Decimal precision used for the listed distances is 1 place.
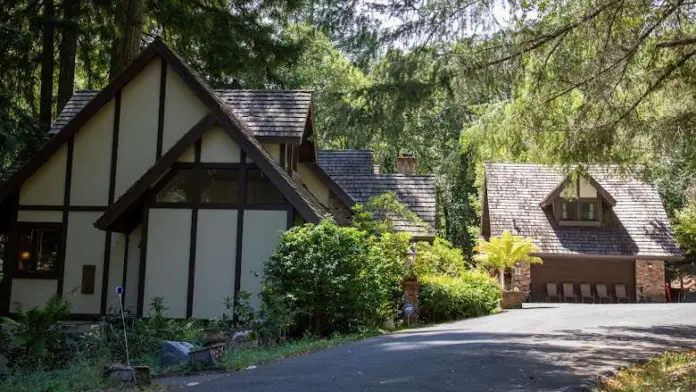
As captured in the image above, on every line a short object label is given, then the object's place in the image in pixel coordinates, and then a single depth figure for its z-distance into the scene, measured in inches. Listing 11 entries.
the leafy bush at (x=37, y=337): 460.4
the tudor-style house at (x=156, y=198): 592.1
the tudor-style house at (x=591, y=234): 1155.9
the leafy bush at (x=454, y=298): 710.5
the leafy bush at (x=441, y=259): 789.9
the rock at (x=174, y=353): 414.6
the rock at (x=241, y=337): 498.7
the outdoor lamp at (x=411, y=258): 692.7
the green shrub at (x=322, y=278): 532.1
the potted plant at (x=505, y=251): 997.2
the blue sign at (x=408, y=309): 655.8
